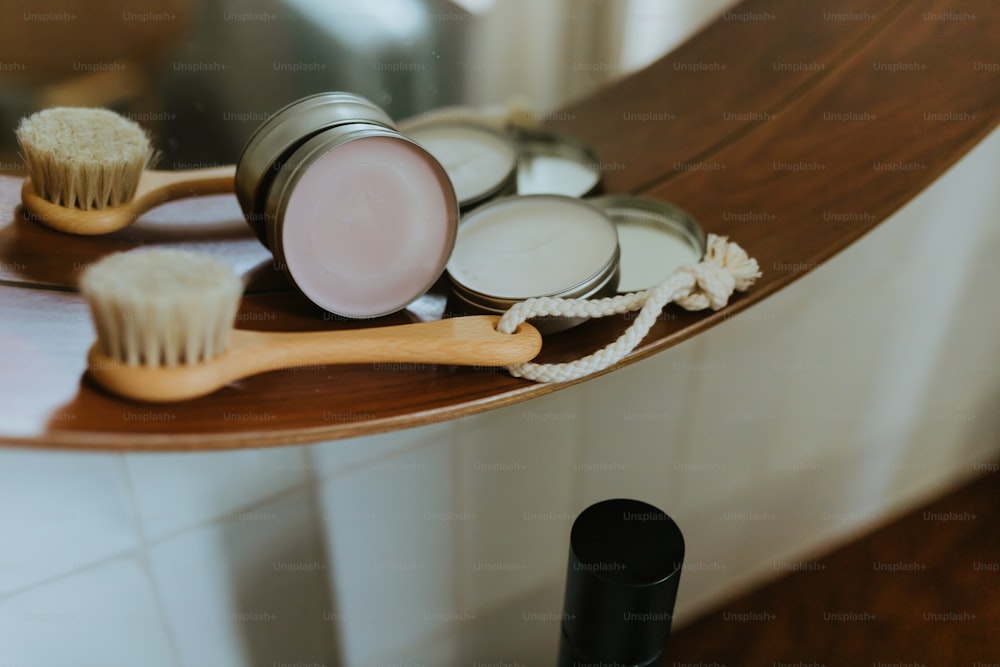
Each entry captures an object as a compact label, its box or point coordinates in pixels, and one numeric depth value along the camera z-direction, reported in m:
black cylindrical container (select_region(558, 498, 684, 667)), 0.46
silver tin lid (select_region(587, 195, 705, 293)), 0.50
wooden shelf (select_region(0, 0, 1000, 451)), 0.35
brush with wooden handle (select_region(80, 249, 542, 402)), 0.32
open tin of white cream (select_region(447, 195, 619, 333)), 0.44
